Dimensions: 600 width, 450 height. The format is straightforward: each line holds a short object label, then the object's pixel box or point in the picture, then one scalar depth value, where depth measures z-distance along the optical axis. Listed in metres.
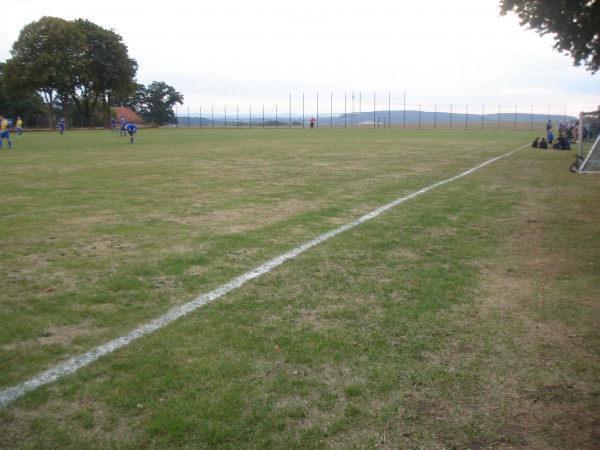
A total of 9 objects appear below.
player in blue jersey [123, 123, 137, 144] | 30.70
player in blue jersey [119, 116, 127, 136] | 38.30
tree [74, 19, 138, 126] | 65.50
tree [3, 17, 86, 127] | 58.88
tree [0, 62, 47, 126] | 71.25
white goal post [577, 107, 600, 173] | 16.28
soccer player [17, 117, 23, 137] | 40.98
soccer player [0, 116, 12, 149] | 27.68
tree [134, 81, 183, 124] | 101.12
